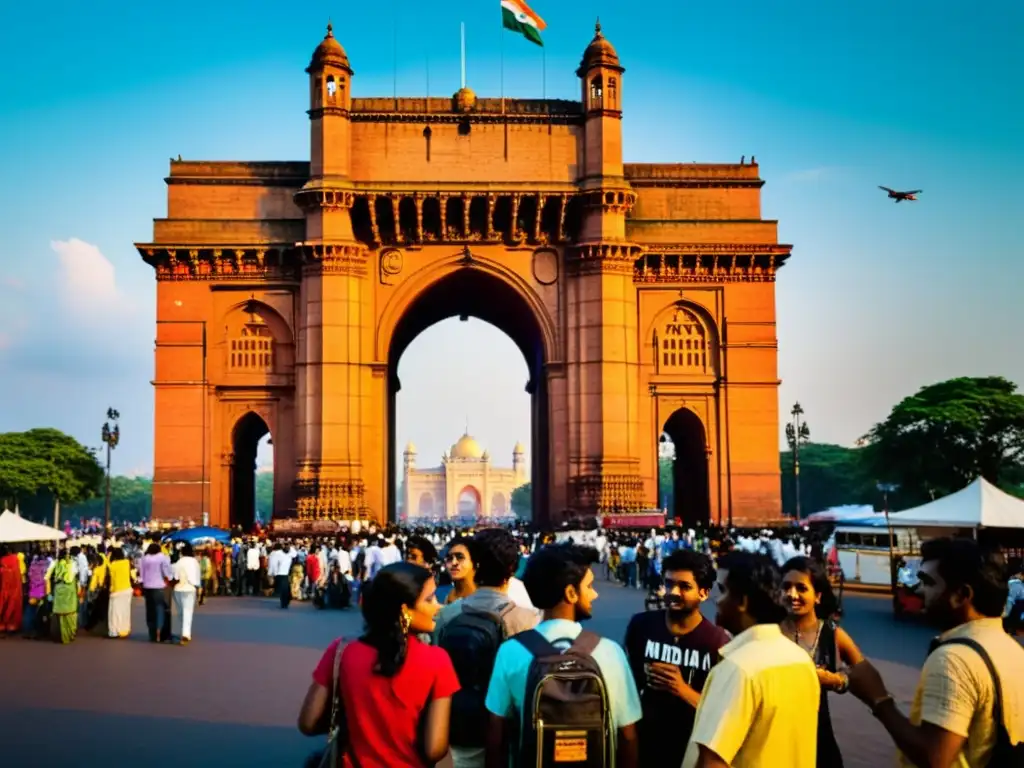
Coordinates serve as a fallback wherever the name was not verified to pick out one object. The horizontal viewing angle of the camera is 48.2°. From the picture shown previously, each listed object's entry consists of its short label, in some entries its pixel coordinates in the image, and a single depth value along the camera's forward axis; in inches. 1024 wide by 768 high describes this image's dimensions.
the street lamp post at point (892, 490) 782.5
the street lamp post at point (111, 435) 1631.4
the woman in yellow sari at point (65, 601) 624.1
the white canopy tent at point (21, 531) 794.2
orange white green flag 1391.0
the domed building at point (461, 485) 5954.7
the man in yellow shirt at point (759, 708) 144.0
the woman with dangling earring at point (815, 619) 216.8
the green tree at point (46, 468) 2379.4
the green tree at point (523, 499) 5654.5
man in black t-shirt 190.7
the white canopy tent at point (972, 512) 740.0
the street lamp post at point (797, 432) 1673.2
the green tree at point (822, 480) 2999.5
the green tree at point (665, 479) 4869.3
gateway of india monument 1363.2
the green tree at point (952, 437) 1913.1
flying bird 1100.8
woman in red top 168.1
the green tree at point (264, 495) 6236.7
